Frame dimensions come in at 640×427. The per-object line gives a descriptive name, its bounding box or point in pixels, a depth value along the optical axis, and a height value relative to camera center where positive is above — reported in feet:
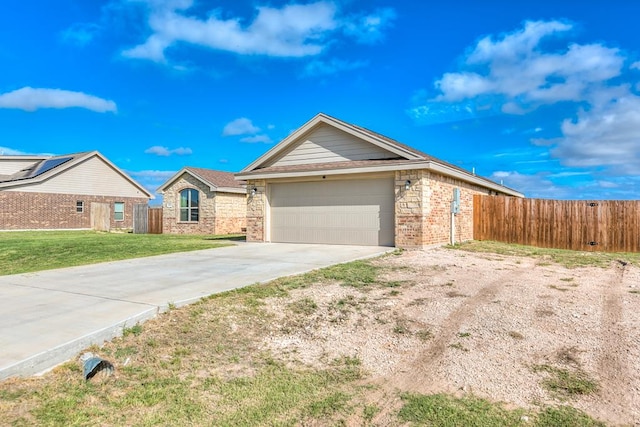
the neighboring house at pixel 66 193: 92.17 +4.88
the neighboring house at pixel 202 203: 79.20 +2.17
